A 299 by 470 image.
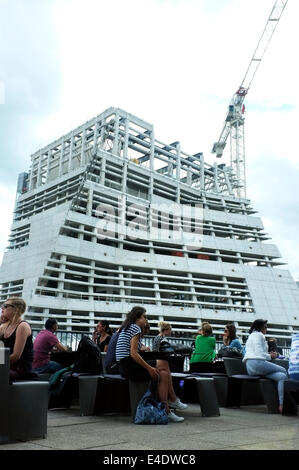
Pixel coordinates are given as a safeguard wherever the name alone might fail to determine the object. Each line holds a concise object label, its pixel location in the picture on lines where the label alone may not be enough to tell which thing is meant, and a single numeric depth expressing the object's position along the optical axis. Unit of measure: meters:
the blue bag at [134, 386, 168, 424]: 5.46
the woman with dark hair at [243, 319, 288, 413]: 6.75
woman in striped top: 5.66
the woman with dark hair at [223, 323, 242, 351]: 8.74
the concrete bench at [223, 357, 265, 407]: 7.43
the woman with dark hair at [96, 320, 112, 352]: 8.48
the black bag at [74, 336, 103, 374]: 6.65
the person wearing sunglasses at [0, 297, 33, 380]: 4.63
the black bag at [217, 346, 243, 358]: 8.40
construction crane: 84.96
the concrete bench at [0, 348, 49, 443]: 4.14
